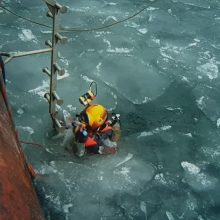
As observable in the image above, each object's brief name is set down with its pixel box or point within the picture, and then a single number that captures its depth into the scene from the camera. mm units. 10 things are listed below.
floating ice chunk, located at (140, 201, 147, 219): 6727
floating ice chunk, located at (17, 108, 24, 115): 8329
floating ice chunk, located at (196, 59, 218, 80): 10547
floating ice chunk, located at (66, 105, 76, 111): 8509
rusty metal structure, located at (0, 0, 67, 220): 3266
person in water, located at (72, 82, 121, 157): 6543
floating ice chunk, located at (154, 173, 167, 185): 7266
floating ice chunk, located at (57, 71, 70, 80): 9500
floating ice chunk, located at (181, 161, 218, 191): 7297
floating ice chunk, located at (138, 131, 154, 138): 8188
